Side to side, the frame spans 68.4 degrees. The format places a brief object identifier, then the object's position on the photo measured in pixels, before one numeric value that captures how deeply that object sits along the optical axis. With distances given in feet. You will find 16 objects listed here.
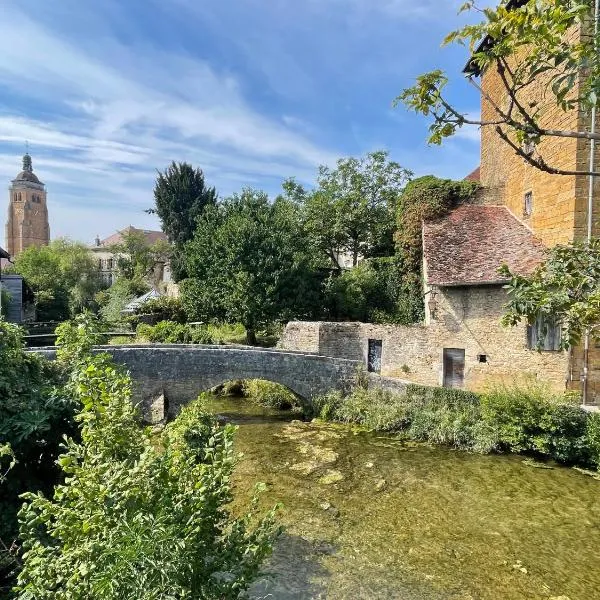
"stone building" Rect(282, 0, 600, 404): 40.78
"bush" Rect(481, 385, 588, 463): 35.76
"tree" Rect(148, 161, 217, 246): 113.91
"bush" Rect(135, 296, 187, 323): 84.64
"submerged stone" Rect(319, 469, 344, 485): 33.45
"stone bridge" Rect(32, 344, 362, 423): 47.93
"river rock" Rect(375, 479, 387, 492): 32.45
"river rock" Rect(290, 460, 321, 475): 35.19
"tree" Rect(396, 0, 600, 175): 10.42
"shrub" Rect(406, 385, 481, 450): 40.14
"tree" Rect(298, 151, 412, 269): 81.51
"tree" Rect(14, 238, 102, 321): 98.35
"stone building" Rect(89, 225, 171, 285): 135.03
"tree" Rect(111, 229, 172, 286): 128.67
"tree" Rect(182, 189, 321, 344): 66.08
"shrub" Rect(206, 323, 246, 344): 67.51
